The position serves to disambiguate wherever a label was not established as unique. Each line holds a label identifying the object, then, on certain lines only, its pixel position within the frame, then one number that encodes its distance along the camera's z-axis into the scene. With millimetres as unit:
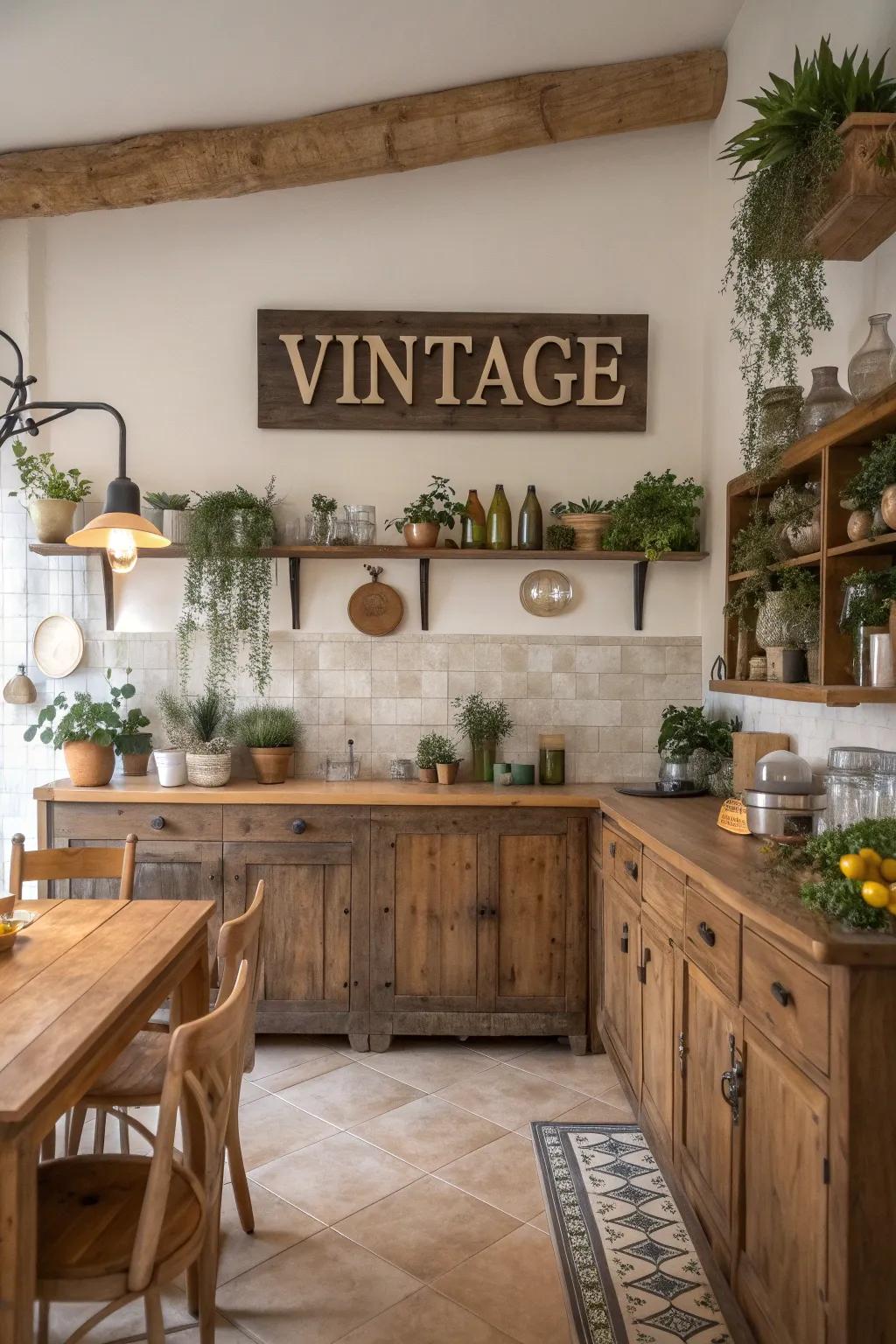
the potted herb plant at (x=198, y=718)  4508
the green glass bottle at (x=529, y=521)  4438
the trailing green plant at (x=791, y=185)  2455
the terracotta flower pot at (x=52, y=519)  4320
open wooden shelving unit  2562
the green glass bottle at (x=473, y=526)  4441
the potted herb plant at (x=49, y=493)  4324
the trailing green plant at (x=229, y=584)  4363
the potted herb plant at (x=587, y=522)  4398
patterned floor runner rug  2379
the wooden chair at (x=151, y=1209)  1707
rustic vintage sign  4570
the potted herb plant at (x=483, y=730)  4500
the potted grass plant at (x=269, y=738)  4355
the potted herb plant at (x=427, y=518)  4398
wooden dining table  1531
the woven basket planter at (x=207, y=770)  4207
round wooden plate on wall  4605
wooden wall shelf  4359
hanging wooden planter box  2344
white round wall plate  4574
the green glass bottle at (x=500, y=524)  4449
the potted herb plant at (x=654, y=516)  4316
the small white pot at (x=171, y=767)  4191
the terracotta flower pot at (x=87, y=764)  4180
